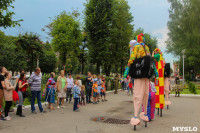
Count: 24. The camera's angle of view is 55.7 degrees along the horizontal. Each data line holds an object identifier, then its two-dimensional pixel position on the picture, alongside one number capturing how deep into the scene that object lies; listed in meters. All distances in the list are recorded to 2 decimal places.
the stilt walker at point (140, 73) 5.33
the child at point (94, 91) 12.17
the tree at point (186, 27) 33.06
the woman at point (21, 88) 7.80
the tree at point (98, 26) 25.26
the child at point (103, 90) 13.21
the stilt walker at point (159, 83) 7.41
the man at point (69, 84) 11.65
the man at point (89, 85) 12.30
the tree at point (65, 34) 31.34
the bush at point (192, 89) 17.97
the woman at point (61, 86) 9.88
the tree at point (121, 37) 32.41
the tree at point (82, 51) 40.72
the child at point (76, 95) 9.00
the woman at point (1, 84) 6.69
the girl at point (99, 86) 12.70
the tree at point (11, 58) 44.44
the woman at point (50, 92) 9.16
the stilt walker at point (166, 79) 8.30
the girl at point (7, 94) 6.94
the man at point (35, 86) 8.31
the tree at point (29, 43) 20.64
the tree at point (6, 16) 12.60
